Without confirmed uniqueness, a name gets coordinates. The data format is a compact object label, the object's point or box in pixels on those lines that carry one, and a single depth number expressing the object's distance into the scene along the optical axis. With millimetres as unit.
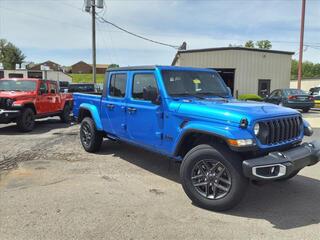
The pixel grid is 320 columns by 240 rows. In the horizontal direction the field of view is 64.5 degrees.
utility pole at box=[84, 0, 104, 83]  18278
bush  18148
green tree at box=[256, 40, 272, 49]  59850
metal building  19614
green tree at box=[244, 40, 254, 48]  57364
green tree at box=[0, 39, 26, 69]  64636
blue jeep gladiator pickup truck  3055
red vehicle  7793
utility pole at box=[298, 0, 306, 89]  18179
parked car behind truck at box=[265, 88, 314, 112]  14106
